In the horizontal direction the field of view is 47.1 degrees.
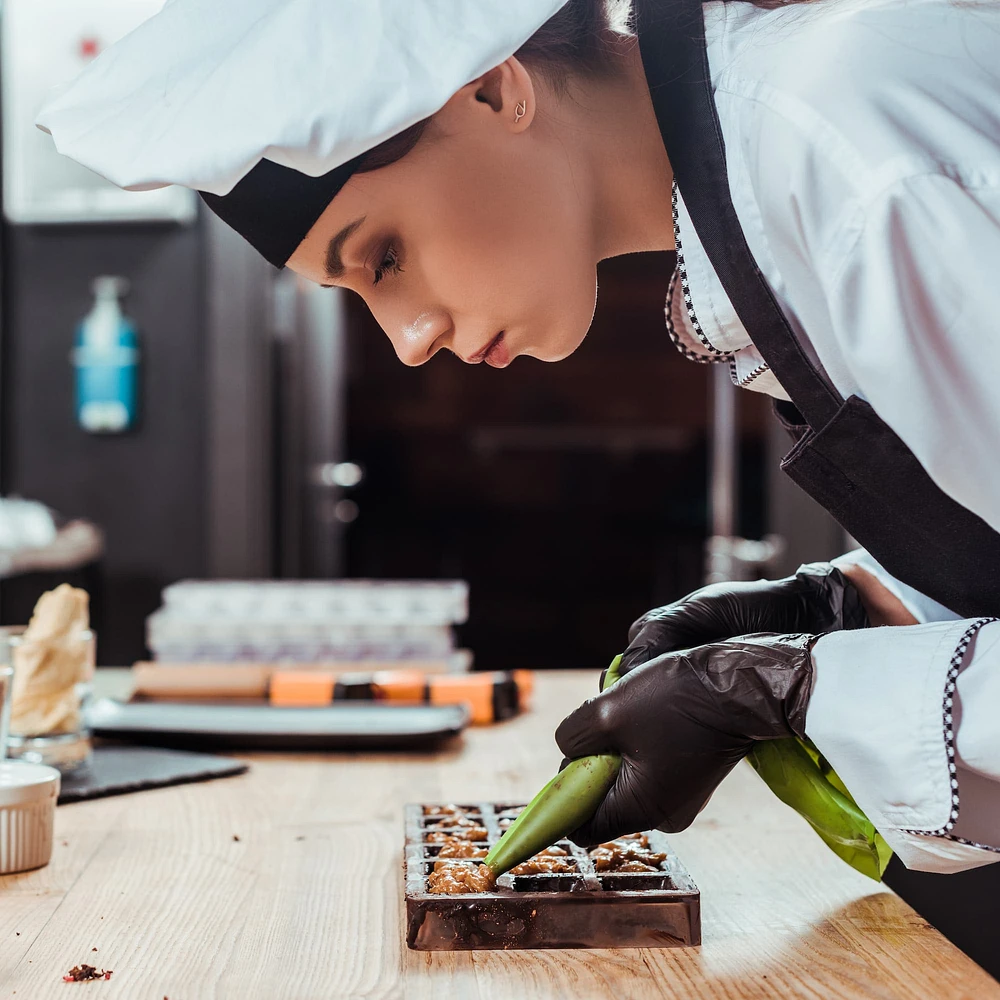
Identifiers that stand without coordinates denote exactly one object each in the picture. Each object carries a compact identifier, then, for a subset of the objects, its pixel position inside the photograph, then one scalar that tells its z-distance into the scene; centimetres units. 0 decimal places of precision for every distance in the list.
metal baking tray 137
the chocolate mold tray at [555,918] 75
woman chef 64
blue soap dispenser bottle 304
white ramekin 92
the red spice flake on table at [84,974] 71
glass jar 122
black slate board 118
